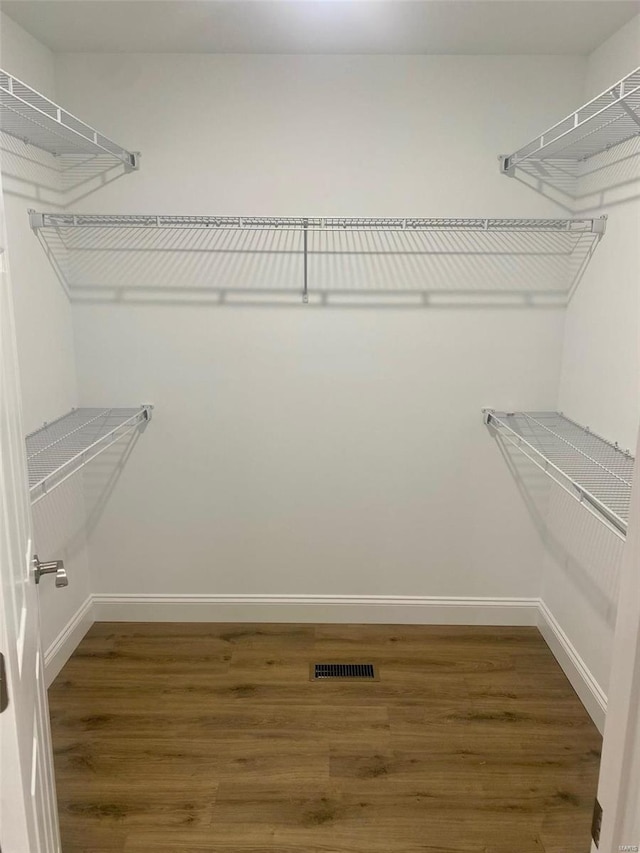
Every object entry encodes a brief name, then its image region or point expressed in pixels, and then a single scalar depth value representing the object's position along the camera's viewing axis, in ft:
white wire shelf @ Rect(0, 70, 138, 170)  5.93
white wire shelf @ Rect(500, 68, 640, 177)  5.87
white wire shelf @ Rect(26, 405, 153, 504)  6.76
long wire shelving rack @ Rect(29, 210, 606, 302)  8.45
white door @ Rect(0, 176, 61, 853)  3.24
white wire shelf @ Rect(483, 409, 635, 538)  5.87
